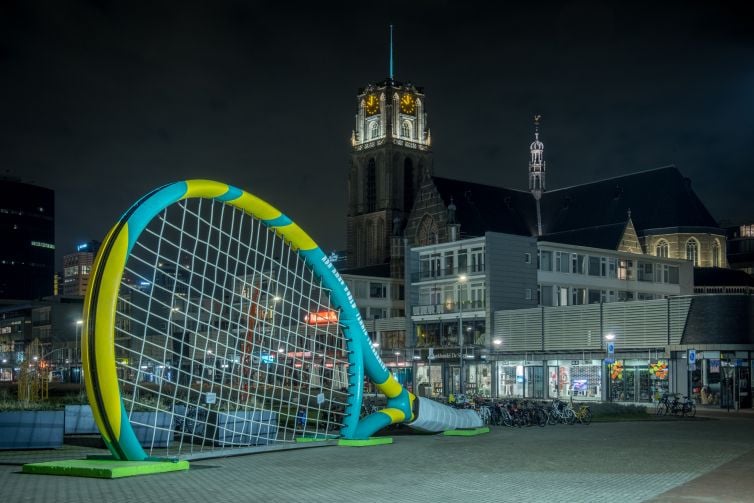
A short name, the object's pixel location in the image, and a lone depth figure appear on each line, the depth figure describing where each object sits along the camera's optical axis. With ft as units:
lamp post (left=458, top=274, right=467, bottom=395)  170.91
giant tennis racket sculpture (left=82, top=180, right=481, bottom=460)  54.49
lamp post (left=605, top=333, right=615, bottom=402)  167.81
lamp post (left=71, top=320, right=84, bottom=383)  285.35
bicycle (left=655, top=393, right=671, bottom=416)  130.21
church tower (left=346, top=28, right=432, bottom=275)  394.32
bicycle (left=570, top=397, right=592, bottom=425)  110.83
